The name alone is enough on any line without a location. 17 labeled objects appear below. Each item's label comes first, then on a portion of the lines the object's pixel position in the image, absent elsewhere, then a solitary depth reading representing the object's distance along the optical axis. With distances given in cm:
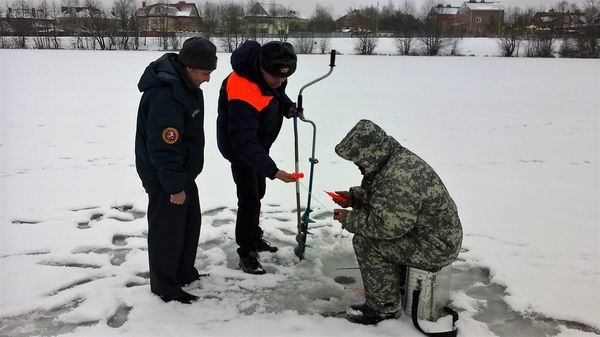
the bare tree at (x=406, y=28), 5438
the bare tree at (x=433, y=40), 5288
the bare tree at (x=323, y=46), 5271
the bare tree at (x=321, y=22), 7750
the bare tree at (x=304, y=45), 5175
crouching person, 278
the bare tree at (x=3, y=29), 5385
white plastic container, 304
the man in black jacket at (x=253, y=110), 334
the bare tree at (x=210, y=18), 6831
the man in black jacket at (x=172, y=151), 293
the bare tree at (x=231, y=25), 5795
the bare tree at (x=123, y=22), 5827
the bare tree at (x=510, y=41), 4778
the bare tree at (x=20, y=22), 5741
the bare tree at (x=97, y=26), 5981
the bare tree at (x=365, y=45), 5197
